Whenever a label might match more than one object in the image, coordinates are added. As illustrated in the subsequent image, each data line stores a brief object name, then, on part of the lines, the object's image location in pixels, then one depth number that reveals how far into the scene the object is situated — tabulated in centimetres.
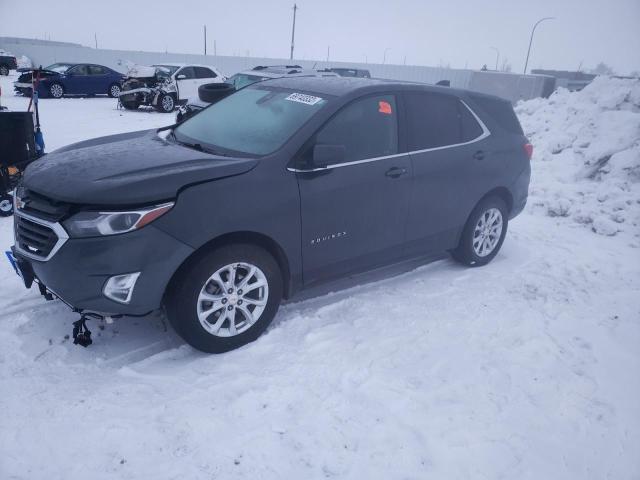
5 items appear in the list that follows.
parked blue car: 1814
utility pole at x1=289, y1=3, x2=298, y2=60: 5069
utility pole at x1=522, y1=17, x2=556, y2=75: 3600
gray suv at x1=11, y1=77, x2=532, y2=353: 279
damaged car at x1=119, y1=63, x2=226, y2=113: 1644
